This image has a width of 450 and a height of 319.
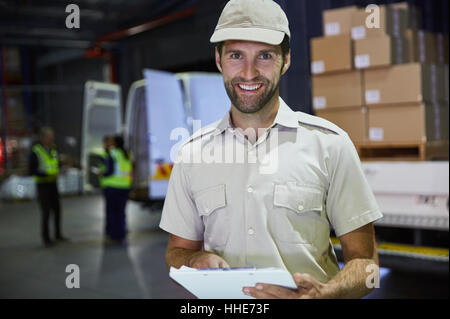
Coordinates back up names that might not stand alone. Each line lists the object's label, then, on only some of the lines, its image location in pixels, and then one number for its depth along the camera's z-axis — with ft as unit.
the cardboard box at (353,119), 11.94
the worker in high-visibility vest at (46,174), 23.73
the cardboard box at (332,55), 12.06
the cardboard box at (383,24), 11.98
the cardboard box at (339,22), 12.38
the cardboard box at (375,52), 11.93
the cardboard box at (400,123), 11.87
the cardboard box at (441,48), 14.27
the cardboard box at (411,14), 12.92
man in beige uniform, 4.74
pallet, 12.00
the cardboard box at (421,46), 12.90
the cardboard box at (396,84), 11.98
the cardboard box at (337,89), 12.17
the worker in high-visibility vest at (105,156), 24.45
